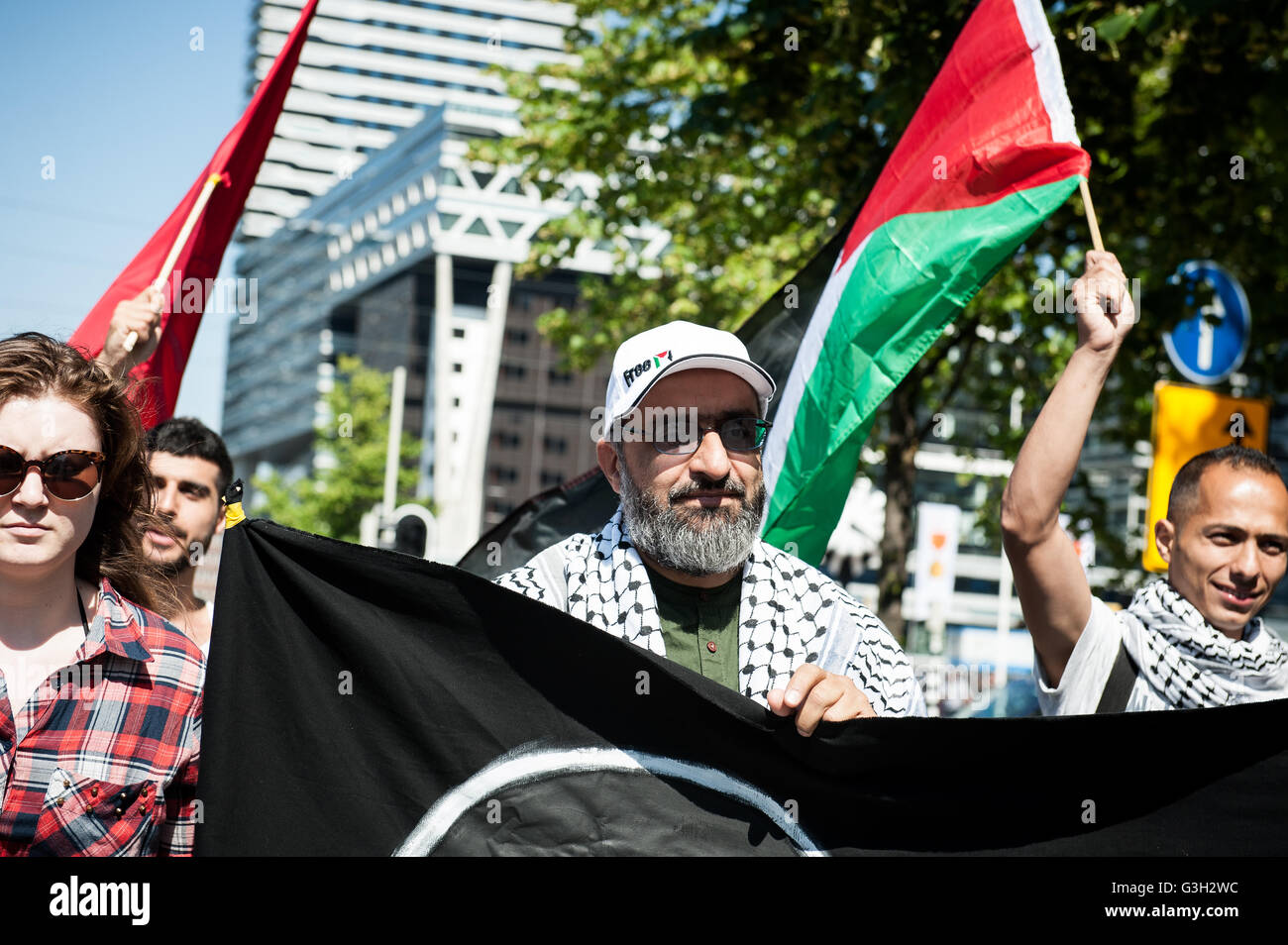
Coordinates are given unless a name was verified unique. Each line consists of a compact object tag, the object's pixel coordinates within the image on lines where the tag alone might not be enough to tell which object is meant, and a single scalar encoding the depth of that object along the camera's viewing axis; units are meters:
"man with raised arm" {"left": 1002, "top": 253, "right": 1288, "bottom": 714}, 3.11
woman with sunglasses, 2.61
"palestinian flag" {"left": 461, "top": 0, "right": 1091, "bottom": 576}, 4.34
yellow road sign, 6.39
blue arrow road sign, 8.21
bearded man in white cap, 3.06
